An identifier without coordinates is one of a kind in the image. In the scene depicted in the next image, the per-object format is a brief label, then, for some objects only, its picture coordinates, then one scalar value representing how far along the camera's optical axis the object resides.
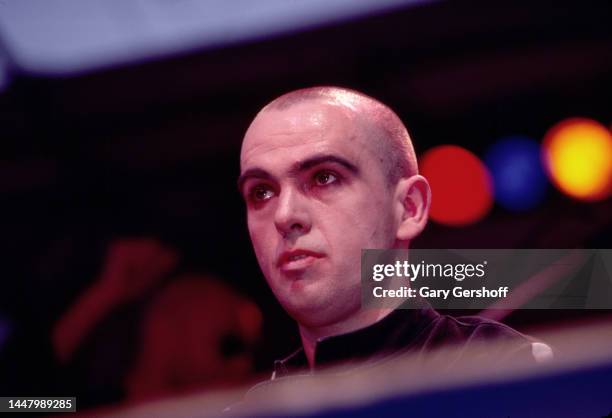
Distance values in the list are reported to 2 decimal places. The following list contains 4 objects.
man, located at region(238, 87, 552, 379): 3.10
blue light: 5.44
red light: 5.43
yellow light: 5.25
